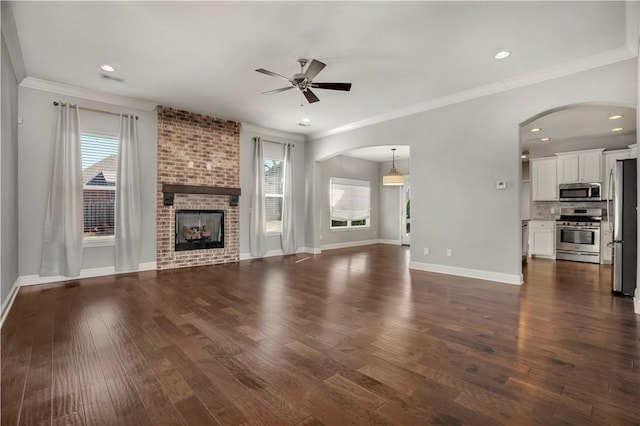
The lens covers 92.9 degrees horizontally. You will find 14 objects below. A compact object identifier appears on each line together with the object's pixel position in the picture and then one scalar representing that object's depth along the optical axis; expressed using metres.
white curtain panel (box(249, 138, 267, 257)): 7.02
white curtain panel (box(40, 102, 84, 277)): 4.64
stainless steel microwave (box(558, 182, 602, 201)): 6.88
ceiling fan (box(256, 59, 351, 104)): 3.70
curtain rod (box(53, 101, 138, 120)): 4.75
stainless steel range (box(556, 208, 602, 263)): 6.79
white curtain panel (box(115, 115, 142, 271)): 5.27
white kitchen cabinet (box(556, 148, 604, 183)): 6.82
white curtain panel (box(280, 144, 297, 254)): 7.68
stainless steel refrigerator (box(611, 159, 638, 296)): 3.89
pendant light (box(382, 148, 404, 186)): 8.47
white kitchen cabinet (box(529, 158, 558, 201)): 7.49
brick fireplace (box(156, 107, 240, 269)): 5.84
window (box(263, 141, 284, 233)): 7.47
